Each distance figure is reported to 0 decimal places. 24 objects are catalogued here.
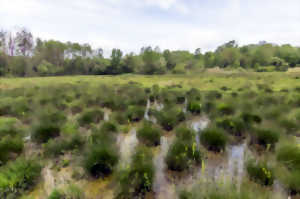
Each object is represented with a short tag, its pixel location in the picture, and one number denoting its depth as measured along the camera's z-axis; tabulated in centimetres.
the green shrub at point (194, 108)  708
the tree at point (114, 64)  5141
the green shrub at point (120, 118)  592
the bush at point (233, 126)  458
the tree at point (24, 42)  4444
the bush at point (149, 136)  432
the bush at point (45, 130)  425
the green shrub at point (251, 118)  508
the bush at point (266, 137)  385
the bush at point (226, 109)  629
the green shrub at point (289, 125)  460
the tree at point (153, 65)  4503
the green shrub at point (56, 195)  234
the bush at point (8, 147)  331
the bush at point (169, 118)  535
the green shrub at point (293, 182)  246
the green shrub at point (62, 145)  369
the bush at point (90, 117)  559
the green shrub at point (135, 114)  630
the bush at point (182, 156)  315
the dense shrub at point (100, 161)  303
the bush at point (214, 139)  383
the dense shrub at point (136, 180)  251
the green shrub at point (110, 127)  482
